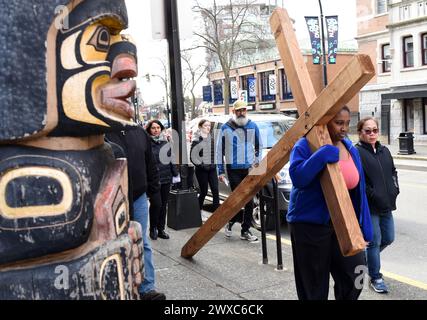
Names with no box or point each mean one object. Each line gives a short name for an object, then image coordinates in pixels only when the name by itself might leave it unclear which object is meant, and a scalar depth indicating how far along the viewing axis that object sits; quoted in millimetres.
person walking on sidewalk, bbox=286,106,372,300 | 3221
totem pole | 1986
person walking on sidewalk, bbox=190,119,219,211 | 7583
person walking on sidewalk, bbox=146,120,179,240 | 6524
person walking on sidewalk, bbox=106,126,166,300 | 4082
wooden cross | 2732
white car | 7152
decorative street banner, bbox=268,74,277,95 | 41125
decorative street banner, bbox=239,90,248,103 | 26005
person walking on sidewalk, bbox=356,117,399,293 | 4422
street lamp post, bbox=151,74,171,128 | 46238
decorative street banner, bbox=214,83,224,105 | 50062
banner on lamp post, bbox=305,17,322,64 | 22016
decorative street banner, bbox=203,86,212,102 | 41906
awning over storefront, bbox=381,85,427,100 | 23719
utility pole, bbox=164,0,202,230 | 7004
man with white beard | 6566
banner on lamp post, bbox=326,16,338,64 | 22688
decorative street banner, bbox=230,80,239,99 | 45656
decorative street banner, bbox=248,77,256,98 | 42594
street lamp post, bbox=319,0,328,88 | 21014
